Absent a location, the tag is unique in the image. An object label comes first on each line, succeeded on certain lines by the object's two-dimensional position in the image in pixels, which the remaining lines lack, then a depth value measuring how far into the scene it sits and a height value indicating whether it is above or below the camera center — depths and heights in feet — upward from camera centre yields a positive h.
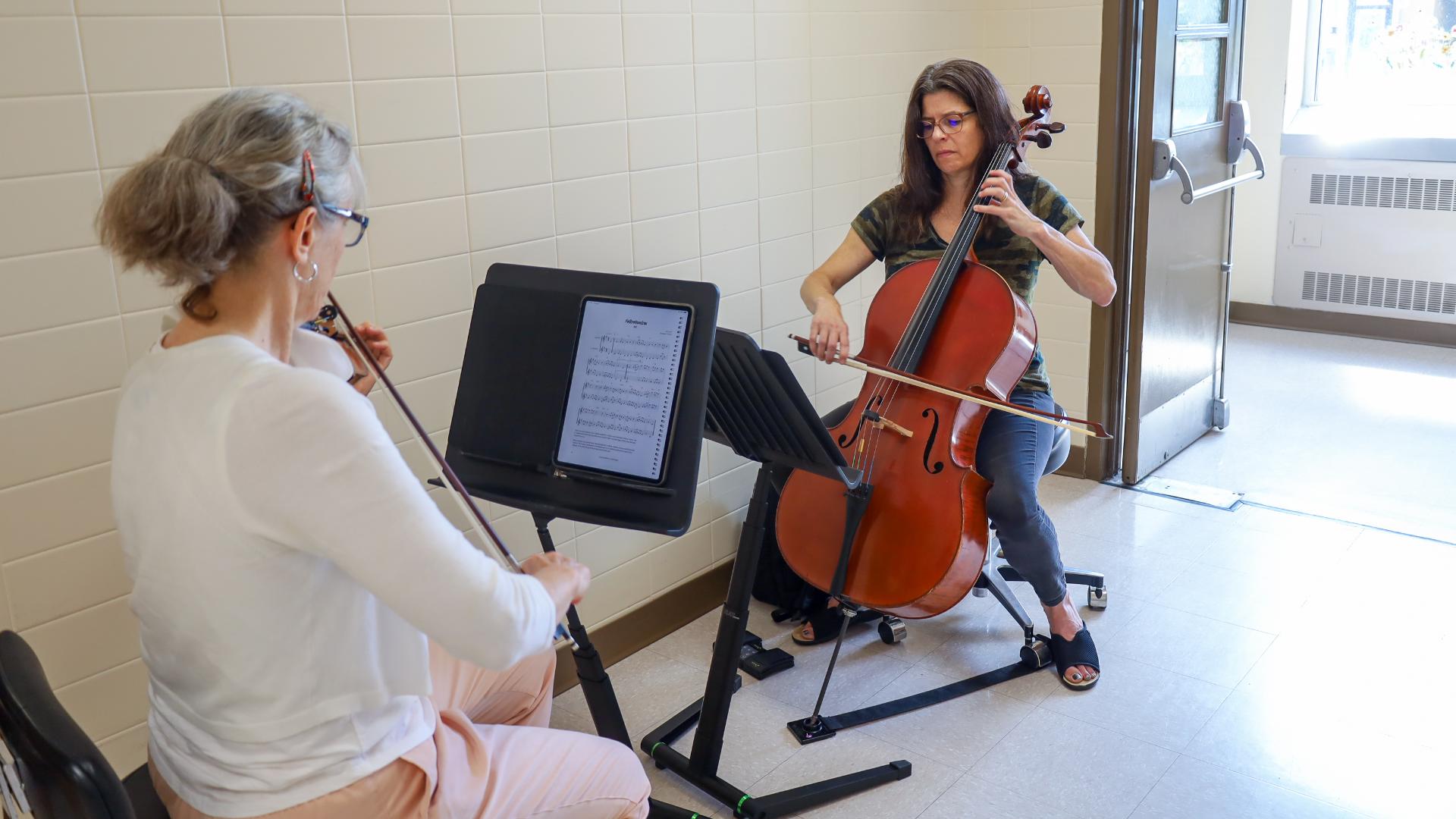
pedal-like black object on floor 8.08 -3.84
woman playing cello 7.48 -1.13
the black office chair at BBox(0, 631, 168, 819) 3.13 -1.68
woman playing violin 3.43 -1.24
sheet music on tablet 5.56 -1.39
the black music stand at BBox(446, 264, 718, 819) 5.53 -1.48
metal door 10.29 -1.38
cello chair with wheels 8.11 -3.63
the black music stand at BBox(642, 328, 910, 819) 5.71 -1.87
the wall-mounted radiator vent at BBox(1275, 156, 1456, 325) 15.39 -2.37
